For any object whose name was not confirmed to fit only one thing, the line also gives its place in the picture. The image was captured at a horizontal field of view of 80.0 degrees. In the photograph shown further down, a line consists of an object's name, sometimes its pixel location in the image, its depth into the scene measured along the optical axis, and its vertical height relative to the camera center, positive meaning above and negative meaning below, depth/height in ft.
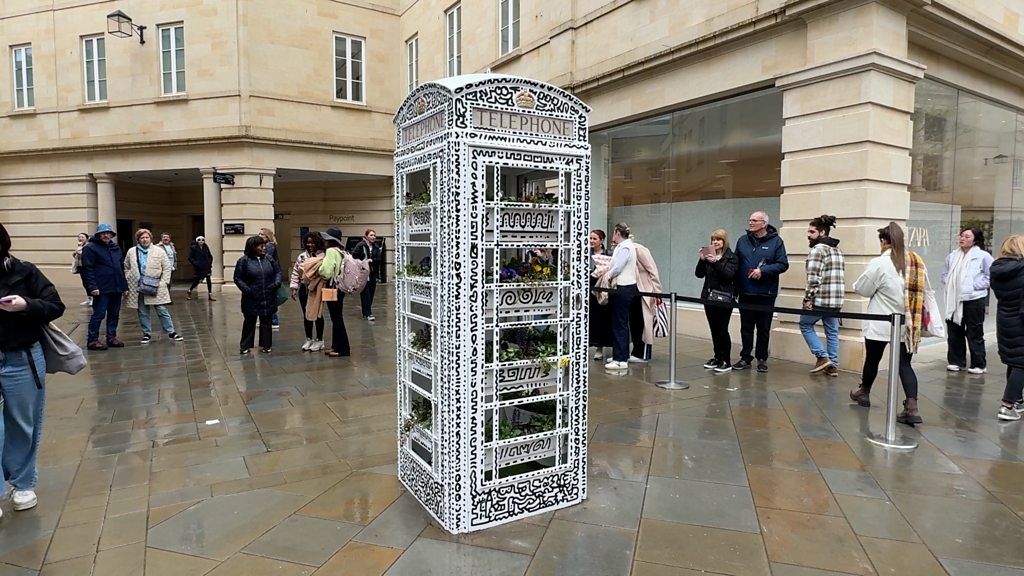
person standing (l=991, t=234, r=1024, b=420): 18.56 -2.28
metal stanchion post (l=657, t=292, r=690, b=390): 22.54 -4.44
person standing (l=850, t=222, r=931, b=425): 18.61 -1.47
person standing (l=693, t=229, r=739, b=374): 25.22 -1.62
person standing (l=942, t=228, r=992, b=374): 25.34 -2.16
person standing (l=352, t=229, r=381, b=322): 41.24 -2.38
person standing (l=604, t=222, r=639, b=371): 25.09 -2.01
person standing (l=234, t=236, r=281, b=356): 28.89 -1.97
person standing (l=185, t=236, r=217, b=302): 56.39 -1.45
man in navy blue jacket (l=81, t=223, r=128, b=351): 29.81 -1.69
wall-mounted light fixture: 61.62 +22.63
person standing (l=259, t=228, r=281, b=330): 35.99 -0.10
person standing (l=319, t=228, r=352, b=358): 28.45 -2.23
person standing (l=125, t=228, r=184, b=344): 31.63 -1.48
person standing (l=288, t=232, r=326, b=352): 29.88 -2.13
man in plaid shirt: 24.03 -1.32
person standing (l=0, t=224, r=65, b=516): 12.28 -2.50
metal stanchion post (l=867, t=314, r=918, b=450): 16.65 -3.98
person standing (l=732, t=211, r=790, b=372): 24.67 -1.18
